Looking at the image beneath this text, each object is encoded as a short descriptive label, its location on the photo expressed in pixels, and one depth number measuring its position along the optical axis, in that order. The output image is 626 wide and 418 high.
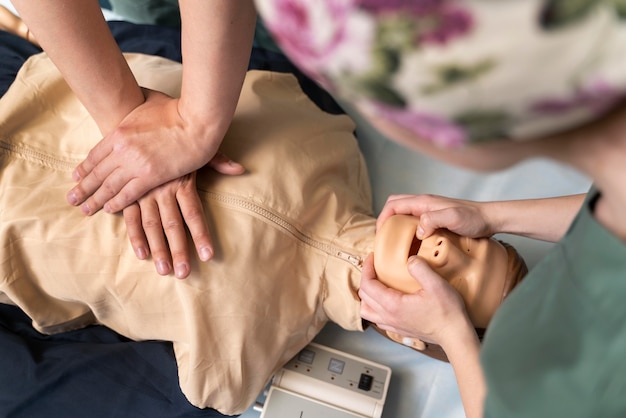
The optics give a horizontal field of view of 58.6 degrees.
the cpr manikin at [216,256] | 0.92
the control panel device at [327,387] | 0.98
